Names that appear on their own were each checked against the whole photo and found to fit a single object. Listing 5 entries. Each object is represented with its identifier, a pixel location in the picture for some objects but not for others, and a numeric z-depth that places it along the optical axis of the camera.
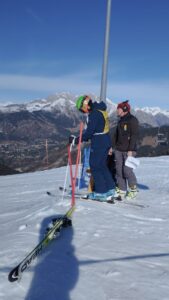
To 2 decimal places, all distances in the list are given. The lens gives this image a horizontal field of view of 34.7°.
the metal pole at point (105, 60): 6.84
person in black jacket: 6.48
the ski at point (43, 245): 2.72
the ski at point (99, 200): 5.97
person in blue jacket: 5.96
